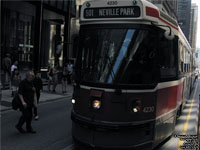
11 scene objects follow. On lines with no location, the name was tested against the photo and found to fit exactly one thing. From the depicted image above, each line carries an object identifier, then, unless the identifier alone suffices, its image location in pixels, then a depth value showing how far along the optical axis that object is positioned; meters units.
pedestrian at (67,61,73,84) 19.13
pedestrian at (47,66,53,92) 15.74
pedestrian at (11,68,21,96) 12.43
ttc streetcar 5.07
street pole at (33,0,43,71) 21.33
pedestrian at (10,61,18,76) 15.12
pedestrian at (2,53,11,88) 15.73
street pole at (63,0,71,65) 25.58
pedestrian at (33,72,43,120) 9.19
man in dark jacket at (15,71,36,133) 7.11
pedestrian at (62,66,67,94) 15.67
